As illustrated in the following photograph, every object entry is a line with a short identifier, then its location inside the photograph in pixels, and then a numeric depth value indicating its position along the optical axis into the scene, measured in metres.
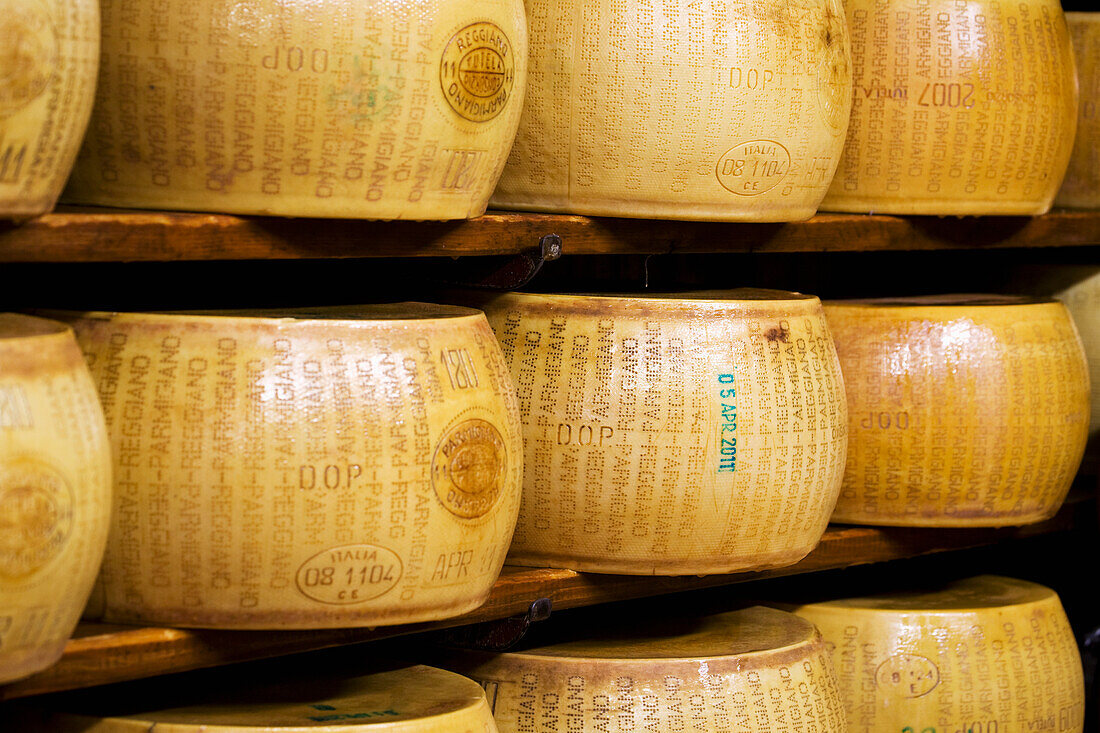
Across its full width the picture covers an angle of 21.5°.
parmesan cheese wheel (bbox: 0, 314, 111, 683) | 2.04
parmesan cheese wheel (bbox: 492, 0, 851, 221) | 2.42
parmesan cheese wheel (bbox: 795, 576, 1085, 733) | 2.71
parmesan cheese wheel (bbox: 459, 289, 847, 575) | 2.44
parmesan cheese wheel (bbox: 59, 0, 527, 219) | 2.18
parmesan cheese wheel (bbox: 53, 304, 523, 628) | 2.18
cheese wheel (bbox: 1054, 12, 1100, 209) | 2.95
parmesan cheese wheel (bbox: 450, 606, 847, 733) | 2.45
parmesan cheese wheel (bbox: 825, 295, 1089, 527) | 2.72
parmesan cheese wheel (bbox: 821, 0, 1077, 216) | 2.68
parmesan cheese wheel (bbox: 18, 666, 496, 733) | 2.24
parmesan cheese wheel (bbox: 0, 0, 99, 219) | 2.04
